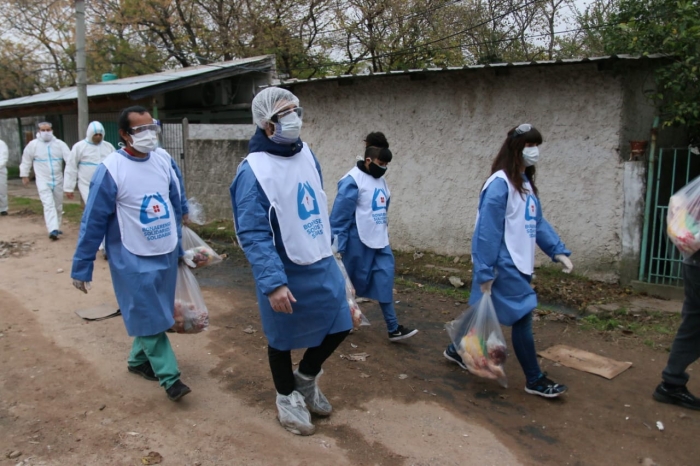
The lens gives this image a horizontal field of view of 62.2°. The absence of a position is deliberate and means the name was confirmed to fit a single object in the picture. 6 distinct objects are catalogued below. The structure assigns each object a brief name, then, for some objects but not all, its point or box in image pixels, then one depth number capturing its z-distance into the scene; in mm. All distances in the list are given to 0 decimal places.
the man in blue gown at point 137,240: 3604
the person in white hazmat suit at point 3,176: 10672
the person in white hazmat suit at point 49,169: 9008
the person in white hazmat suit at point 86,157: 7803
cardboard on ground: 4332
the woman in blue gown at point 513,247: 3736
